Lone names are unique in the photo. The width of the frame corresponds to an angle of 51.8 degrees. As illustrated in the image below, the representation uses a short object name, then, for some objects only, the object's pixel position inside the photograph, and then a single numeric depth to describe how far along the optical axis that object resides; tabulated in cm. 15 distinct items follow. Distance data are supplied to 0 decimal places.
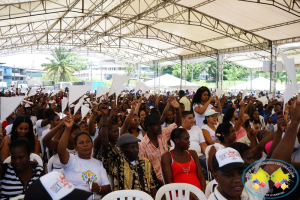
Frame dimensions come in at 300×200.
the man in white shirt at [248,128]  436
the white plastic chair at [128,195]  264
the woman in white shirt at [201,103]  543
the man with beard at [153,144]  381
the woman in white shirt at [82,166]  297
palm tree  4097
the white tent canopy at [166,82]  1983
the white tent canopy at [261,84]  2156
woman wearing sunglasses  478
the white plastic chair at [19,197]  253
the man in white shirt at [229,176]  193
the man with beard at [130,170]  323
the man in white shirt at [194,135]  440
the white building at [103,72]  5834
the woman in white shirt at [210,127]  457
